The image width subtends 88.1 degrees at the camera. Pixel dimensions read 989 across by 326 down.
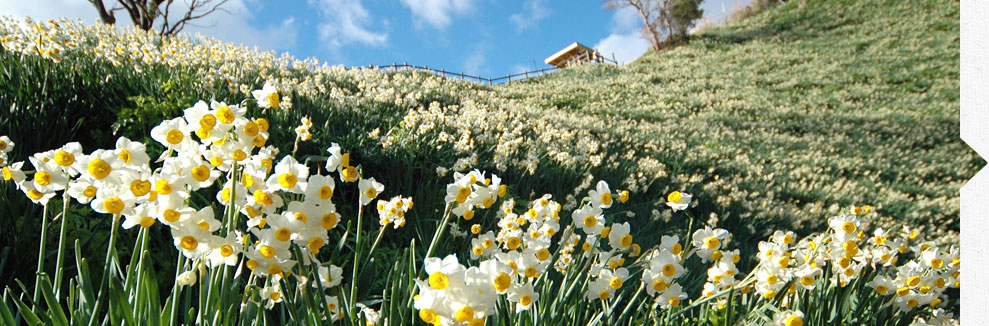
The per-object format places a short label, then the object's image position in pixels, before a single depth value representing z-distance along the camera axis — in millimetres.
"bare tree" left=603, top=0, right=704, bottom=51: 28281
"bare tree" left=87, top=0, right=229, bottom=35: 22047
